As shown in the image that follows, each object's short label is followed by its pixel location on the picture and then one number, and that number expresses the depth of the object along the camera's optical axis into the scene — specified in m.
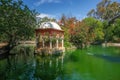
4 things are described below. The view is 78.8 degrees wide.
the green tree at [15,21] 8.83
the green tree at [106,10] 31.67
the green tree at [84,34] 18.18
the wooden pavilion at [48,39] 11.81
